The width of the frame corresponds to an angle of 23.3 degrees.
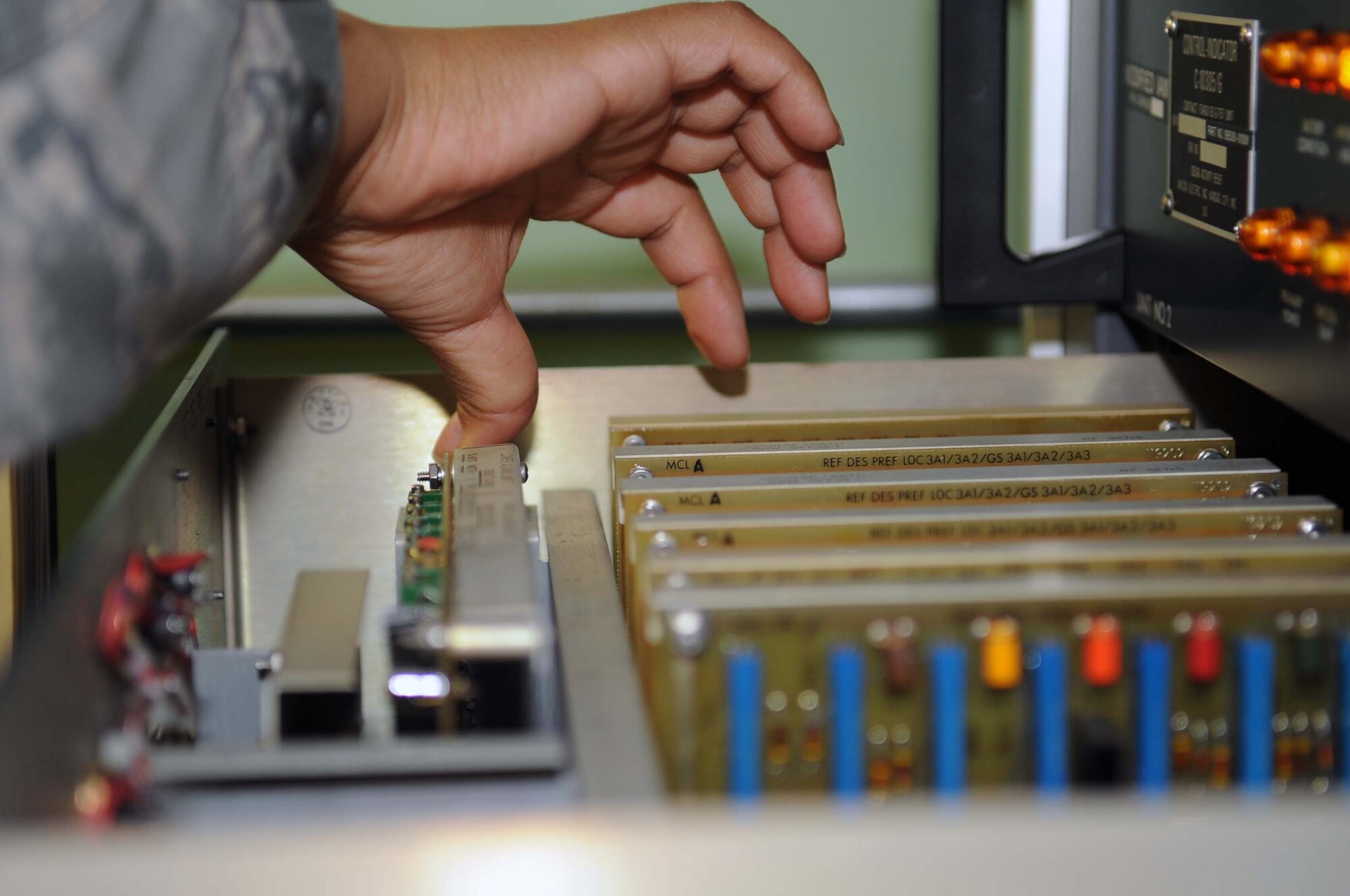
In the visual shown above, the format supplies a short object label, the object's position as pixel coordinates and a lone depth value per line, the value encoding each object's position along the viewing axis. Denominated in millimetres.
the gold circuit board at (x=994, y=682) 681
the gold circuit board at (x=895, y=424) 824
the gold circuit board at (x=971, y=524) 730
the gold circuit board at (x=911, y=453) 793
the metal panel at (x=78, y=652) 641
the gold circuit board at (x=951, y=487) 756
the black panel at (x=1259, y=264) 735
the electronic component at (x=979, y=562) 700
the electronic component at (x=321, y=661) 699
